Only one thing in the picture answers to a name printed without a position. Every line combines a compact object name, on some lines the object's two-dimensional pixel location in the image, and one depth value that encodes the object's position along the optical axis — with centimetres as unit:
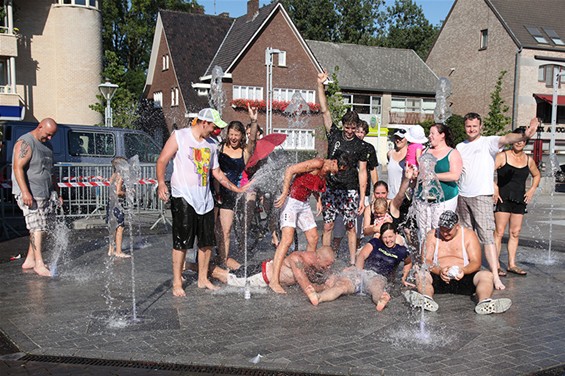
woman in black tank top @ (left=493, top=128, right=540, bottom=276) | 789
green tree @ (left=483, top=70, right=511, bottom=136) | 3438
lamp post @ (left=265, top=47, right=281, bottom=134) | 2111
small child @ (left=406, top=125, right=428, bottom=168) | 736
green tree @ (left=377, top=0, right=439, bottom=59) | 7169
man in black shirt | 745
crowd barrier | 1234
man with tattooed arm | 725
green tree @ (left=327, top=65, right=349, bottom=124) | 3600
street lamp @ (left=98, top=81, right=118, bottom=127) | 1861
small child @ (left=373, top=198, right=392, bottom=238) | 728
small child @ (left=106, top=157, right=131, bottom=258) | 861
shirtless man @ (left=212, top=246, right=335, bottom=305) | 639
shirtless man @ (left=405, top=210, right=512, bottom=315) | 618
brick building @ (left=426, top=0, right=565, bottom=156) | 4072
